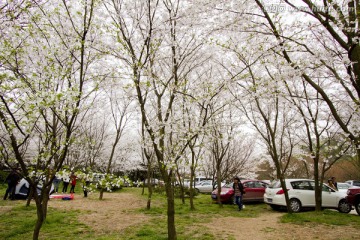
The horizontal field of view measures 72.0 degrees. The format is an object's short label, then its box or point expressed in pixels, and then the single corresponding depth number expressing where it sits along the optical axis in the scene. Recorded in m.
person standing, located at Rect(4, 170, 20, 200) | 12.04
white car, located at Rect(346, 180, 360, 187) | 23.75
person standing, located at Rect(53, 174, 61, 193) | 18.45
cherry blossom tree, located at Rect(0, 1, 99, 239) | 4.01
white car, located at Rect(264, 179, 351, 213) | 10.87
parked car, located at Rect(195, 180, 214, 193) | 23.03
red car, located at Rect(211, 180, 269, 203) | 13.98
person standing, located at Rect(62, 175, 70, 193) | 17.91
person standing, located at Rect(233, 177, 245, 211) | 11.80
